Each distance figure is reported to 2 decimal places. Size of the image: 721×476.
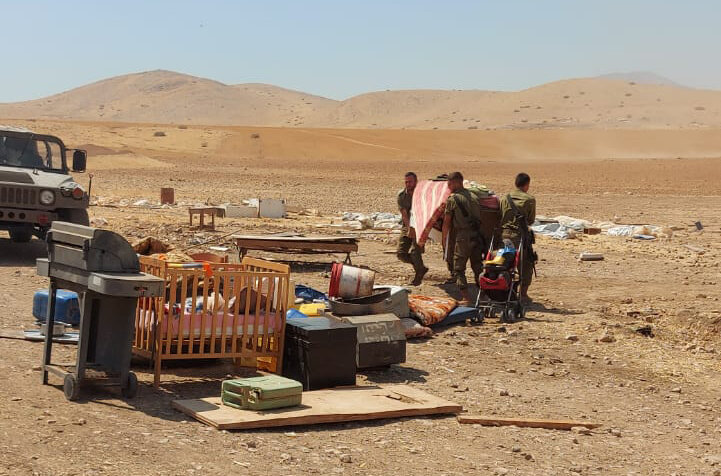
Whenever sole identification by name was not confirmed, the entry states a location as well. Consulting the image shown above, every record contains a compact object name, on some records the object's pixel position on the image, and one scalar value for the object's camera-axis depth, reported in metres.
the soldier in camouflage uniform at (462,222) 12.82
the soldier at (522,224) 12.63
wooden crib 8.08
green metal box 7.35
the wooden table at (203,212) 20.91
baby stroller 12.12
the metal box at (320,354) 8.38
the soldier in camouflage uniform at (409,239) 14.11
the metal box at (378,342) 9.05
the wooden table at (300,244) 15.48
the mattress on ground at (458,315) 11.62
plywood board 7.11
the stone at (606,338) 11.25
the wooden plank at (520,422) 7.69
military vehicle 14.83
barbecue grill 7.25
